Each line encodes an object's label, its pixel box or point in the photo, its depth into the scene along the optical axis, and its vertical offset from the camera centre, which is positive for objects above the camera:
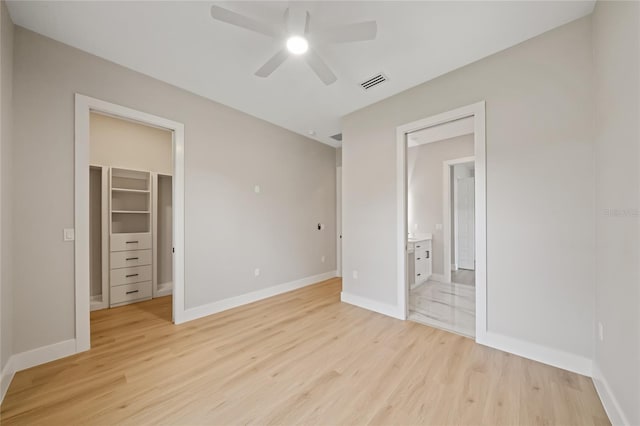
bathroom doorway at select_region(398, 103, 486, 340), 2.73 -0.13
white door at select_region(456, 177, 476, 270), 5.69 -0.32
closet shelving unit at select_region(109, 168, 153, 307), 3.54 -0.34
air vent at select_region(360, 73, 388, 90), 2.71 +1.52
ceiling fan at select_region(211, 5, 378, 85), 1.66 +1.31
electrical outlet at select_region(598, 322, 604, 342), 1.70 -0.83
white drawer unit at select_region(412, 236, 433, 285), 4.38 -0.90
